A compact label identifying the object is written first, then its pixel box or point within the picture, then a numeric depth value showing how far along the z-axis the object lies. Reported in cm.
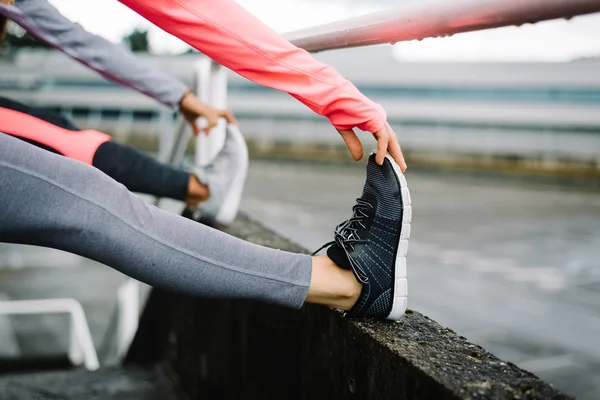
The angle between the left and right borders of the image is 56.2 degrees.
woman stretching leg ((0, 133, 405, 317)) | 89
